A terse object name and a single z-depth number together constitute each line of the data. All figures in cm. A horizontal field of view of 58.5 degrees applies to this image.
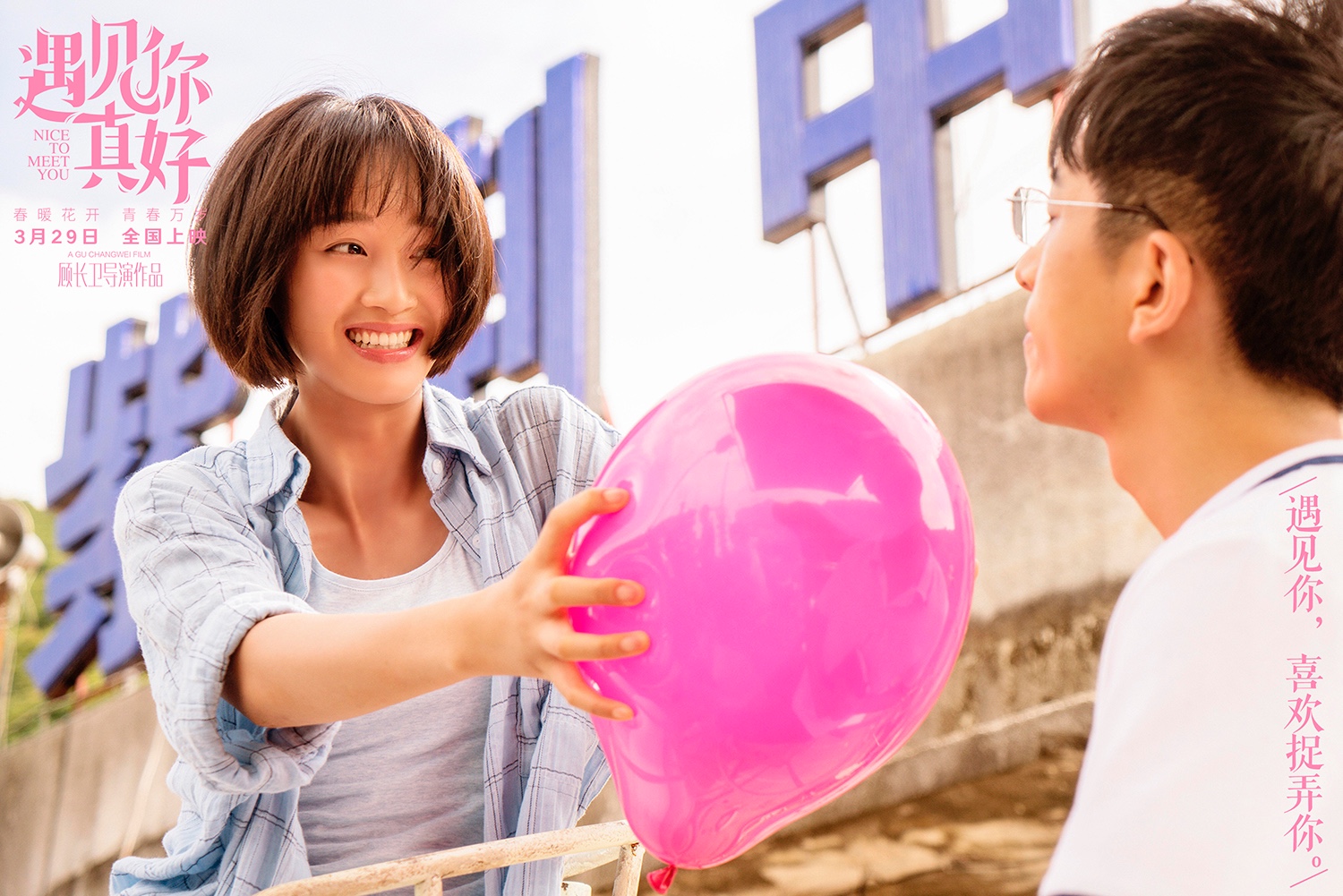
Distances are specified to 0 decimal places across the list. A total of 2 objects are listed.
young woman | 130
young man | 92
